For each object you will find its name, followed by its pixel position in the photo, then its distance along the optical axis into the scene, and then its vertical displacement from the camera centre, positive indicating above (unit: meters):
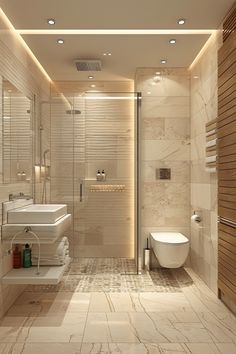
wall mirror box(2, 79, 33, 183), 3.04 +0.46
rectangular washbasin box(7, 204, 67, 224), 3.05 -0.31
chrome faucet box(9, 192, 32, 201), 3.18 -0.14
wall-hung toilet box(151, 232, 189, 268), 3.68 -0.76
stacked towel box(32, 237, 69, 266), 3.35 -0.72
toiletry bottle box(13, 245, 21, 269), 3.26 -0.74
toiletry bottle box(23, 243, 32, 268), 3.29 -0.73
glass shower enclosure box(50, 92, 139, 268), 4.56 +0.18
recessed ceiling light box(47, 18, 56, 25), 3.10 +1.48
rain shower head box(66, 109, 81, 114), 4.56 +0.94
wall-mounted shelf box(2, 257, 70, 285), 2.91 -0.83
